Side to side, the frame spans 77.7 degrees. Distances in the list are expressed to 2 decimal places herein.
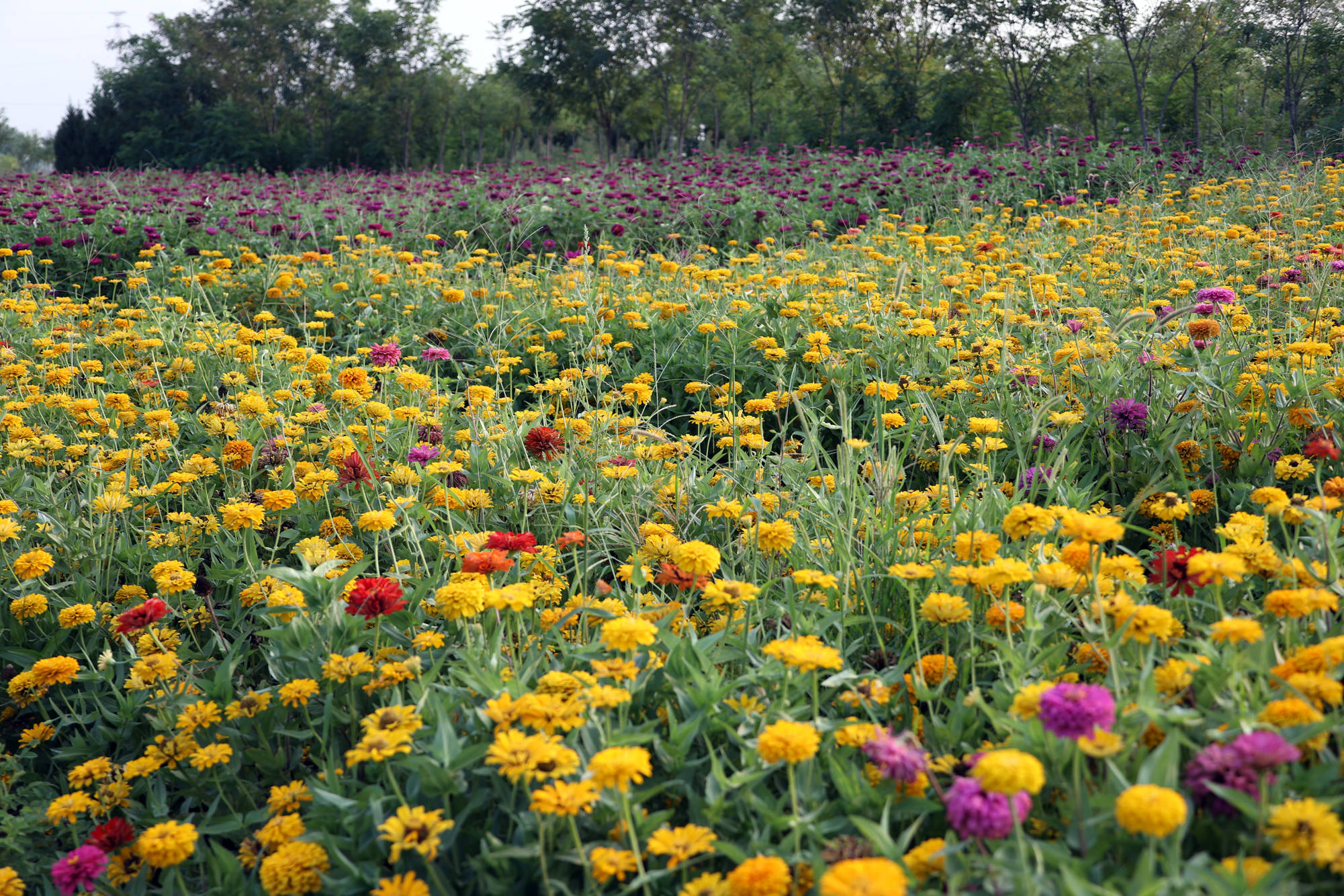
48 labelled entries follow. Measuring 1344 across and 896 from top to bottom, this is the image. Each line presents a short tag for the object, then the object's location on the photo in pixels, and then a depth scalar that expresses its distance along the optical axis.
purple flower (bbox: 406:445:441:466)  2.55
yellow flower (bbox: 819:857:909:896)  0.92
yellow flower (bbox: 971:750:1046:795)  1.00
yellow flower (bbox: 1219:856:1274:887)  1.02
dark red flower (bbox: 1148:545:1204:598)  1.60
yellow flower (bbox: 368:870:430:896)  1.20
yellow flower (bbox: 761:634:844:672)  1.32
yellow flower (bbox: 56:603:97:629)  2.02
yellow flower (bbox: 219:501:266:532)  2.12
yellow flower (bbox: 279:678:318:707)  1.64
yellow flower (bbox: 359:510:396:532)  1.91
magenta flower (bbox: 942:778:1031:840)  1.03
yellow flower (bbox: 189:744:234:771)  1.60
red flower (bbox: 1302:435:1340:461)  1.72
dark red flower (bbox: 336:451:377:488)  2.34
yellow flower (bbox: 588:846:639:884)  1.18
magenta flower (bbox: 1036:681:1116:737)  1.09
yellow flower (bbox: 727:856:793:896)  1.07
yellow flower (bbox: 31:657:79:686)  1.82
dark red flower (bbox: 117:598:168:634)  1.74
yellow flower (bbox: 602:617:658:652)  1.40
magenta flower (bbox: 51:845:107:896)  1.38
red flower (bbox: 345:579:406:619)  1.62
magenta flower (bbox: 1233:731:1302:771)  1.05
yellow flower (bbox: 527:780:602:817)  1.15
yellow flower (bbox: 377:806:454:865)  1.20
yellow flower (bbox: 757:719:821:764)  1.19
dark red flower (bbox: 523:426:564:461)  2.36
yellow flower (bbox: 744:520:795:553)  1.85
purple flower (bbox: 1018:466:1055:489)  2.26
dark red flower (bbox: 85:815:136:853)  1.50
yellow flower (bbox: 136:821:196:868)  1.37
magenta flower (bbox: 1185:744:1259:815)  1.11
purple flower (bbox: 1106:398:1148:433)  2.61
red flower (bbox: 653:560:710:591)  1.87
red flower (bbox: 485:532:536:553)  1.76
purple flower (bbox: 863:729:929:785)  1.17
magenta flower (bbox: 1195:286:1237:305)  2.90
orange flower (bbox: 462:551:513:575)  1.61
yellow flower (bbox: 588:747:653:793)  1.13
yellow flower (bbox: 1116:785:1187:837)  0.96
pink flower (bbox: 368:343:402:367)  3.07
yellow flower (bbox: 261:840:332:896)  1.30
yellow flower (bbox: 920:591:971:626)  1.57
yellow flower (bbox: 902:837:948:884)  1.14
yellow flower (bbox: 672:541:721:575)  1.64
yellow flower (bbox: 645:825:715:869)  1.18
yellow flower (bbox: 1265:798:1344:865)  0.97
